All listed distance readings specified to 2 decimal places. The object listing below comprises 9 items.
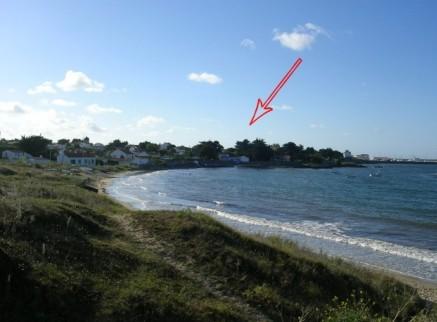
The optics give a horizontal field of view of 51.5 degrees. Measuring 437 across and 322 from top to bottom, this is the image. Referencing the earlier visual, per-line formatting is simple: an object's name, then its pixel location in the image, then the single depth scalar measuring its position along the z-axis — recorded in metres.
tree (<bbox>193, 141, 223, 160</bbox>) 190.25
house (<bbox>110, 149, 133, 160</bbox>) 151.04
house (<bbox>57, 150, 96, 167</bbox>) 114.94
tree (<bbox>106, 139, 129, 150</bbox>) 187.49
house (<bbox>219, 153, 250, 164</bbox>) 197.43
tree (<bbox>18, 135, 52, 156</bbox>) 110.06
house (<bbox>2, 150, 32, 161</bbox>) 101.79
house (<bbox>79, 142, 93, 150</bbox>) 184.00
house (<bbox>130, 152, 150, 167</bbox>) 143.48
